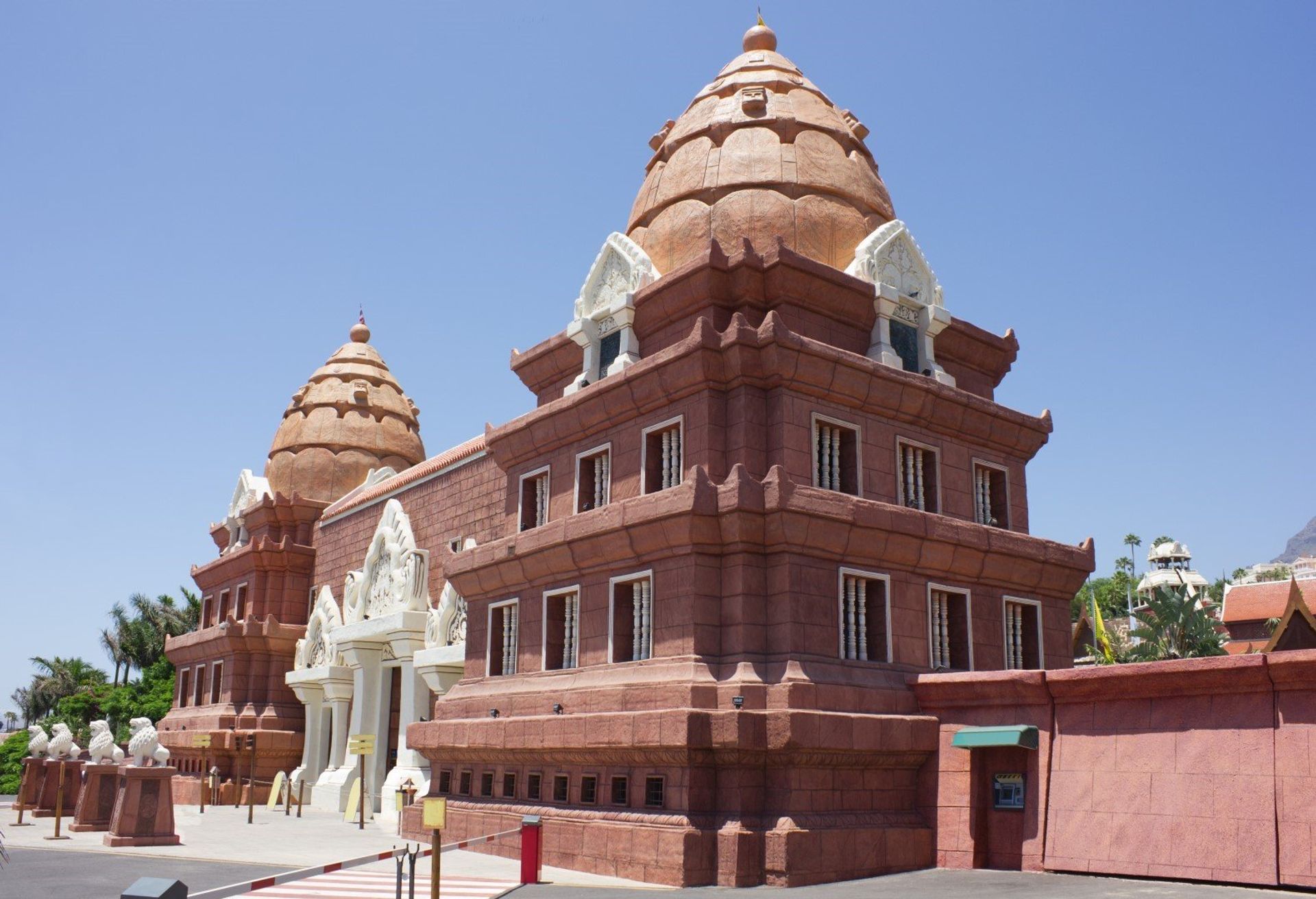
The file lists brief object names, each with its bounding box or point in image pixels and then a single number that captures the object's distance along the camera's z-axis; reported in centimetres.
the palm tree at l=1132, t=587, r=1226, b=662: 2983
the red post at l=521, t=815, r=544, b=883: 1506
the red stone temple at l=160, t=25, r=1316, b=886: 1466
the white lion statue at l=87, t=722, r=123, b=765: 2439
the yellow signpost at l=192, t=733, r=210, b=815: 3128
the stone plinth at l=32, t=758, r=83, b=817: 2883
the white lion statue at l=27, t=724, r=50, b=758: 2866
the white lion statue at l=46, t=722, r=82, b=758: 2770
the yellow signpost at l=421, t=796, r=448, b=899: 1121
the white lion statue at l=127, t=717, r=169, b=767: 2166
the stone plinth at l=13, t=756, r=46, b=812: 2973
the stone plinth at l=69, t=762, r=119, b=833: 2447
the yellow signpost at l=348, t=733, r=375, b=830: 2589
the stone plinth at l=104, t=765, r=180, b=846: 2058
